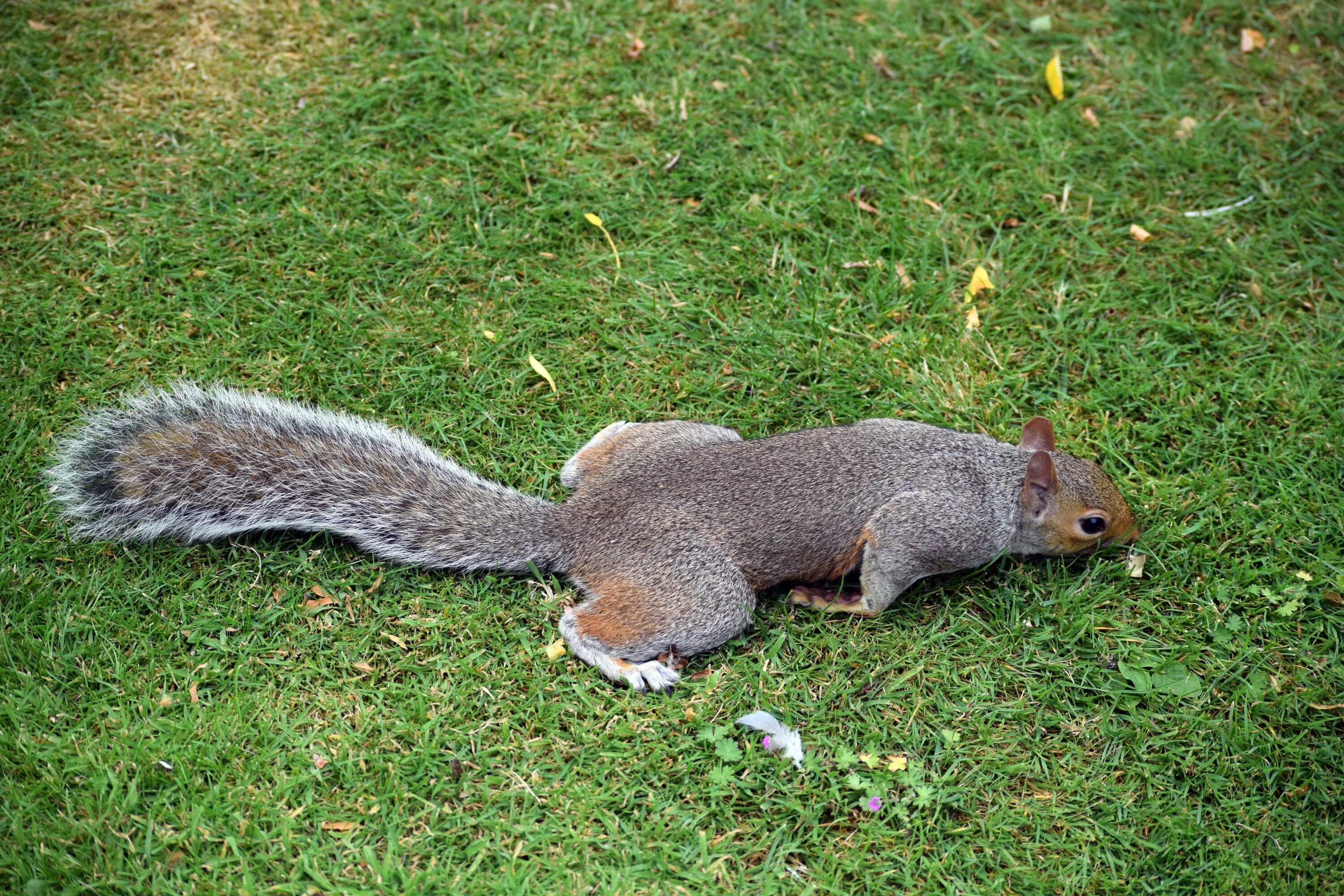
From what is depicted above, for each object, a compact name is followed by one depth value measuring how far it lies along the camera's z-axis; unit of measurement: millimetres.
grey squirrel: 3018
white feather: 2967
